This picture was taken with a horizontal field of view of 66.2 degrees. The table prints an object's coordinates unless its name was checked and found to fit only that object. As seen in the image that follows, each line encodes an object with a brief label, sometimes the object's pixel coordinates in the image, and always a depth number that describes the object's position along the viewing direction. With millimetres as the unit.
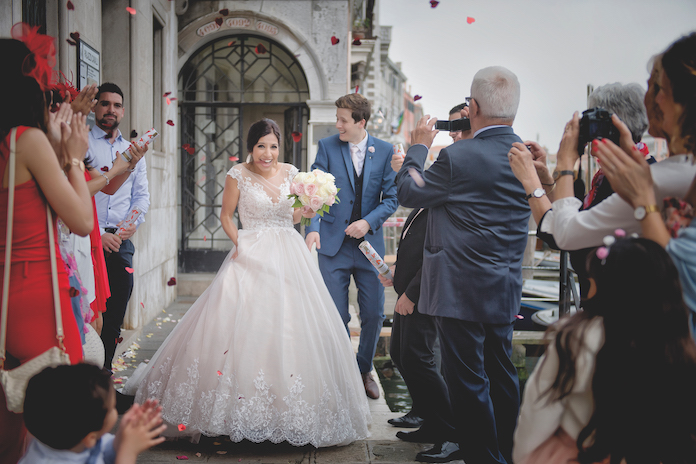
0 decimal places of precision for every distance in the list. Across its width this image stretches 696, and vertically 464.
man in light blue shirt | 3920
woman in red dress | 1812
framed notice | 4320
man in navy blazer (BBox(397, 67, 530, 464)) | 2580
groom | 4223
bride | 2986
